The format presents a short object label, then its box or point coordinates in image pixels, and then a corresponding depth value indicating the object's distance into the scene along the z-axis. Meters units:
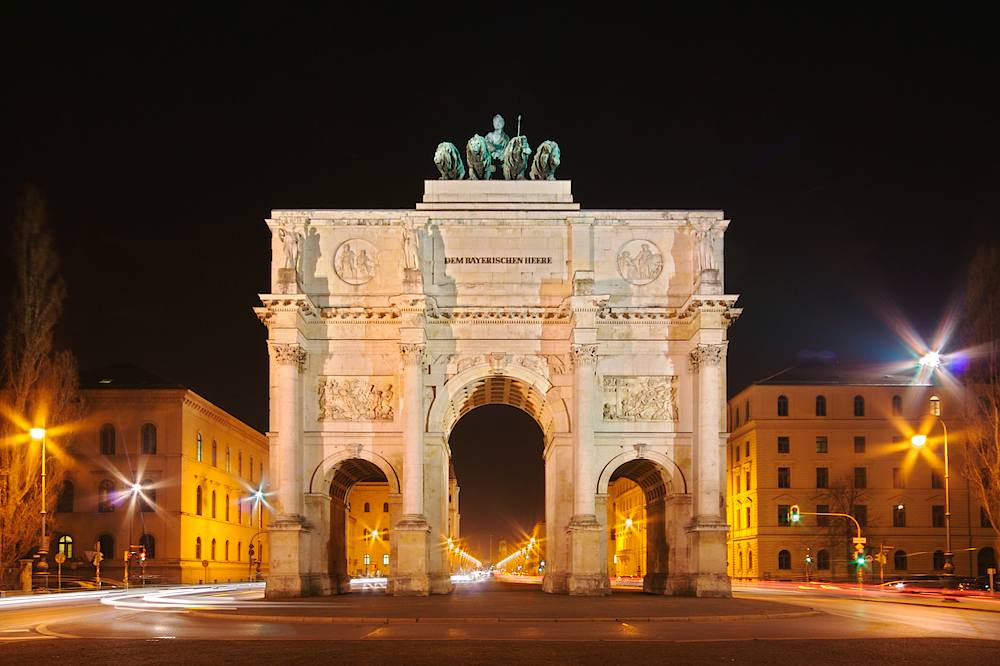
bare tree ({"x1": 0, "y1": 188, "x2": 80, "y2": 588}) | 44.09
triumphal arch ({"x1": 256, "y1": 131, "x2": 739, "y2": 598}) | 38.00
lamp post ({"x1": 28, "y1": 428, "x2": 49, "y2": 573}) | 36.28
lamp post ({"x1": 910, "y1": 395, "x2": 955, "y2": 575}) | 35.78
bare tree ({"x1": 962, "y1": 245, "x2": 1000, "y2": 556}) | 42.00
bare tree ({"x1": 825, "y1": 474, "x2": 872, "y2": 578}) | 69.38
